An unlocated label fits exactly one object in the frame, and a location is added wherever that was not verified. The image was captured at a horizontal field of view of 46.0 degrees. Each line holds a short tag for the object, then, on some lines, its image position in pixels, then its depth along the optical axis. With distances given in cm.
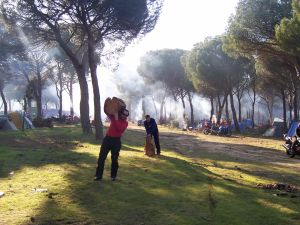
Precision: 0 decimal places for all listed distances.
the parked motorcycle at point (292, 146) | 1463
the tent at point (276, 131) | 3005
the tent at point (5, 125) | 2504
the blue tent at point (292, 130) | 1809
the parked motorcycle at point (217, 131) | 2958
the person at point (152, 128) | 1319
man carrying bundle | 805
